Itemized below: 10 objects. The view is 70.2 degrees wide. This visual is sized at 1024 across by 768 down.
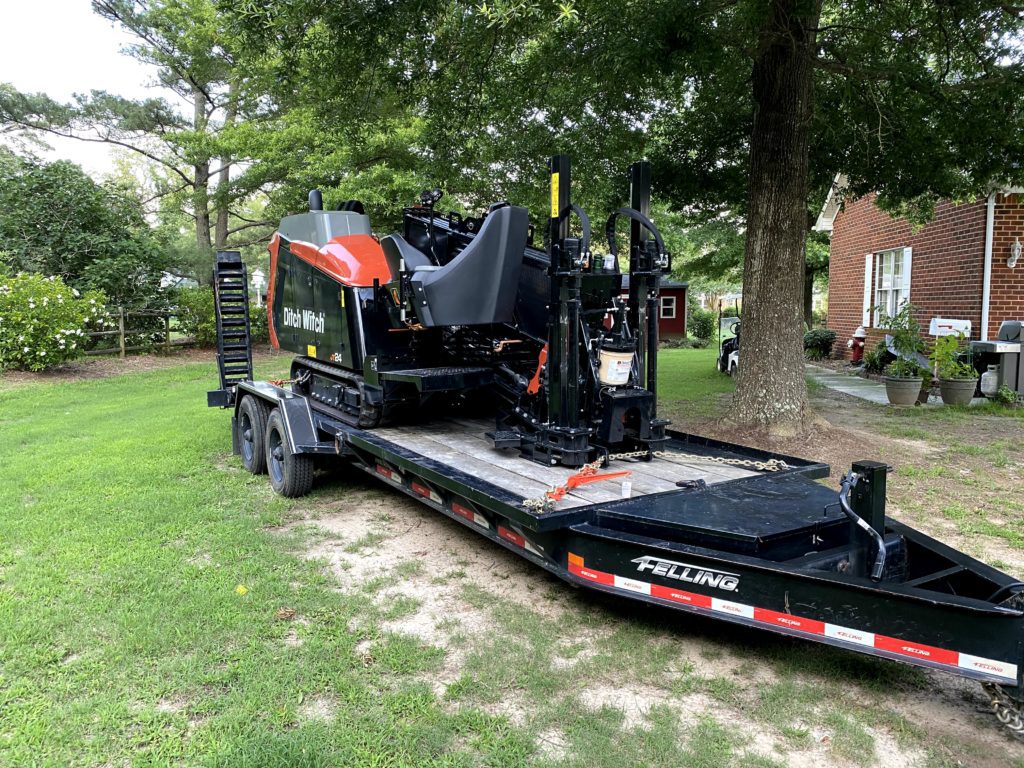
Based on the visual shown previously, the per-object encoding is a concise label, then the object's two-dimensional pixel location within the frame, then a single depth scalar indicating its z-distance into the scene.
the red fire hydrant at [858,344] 15.86
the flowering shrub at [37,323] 13.56
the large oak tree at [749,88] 5.89
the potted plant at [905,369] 9.93
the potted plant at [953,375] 9.71
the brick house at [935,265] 10.93
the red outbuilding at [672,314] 28.67
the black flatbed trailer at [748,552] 2.62
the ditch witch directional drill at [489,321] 4.25
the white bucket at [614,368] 4.23
